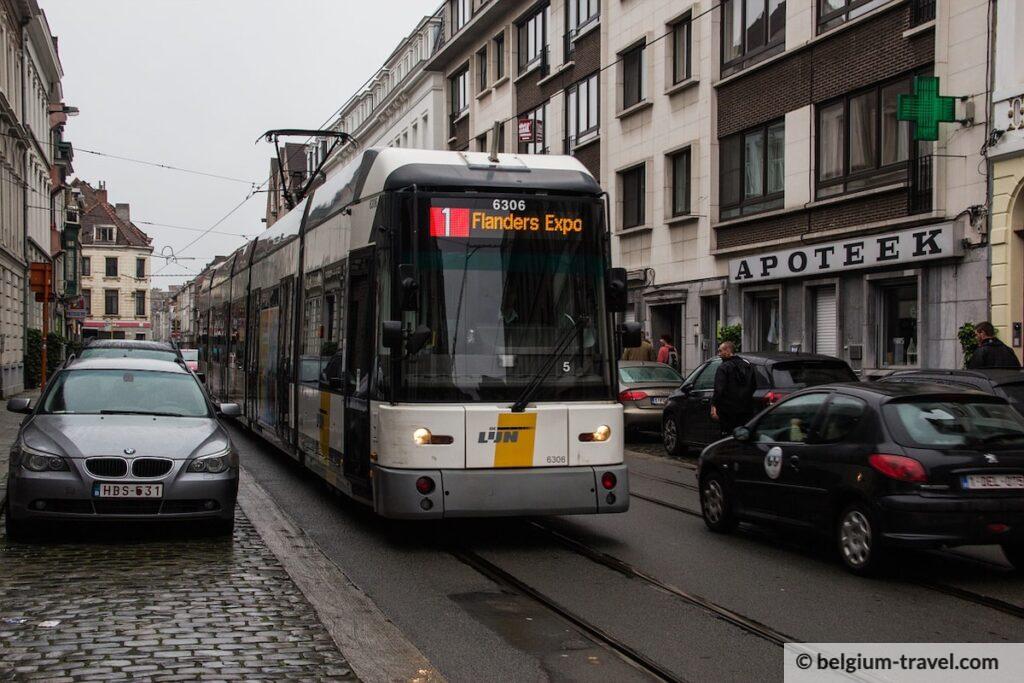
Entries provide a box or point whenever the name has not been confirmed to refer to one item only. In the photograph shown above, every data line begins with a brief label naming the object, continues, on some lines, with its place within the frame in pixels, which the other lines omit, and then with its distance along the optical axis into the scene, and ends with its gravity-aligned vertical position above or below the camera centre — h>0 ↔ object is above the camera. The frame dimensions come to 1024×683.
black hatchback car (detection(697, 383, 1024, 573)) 8.34 -0.90
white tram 9.49 +0.04
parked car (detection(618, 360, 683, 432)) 20.75 -0.82
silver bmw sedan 9.14 -0.94
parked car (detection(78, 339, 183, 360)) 20.10 -0.07
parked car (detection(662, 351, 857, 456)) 15.95 -0.57
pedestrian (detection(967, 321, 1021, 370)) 14.72 -0.07
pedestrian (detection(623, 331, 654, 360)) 24.36 -0.13
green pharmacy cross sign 18.66 +3.71
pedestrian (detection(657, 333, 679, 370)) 25.03 -0.09
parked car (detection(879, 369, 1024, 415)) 11.35 -0.32
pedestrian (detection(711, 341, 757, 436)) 14.83 -0.56
